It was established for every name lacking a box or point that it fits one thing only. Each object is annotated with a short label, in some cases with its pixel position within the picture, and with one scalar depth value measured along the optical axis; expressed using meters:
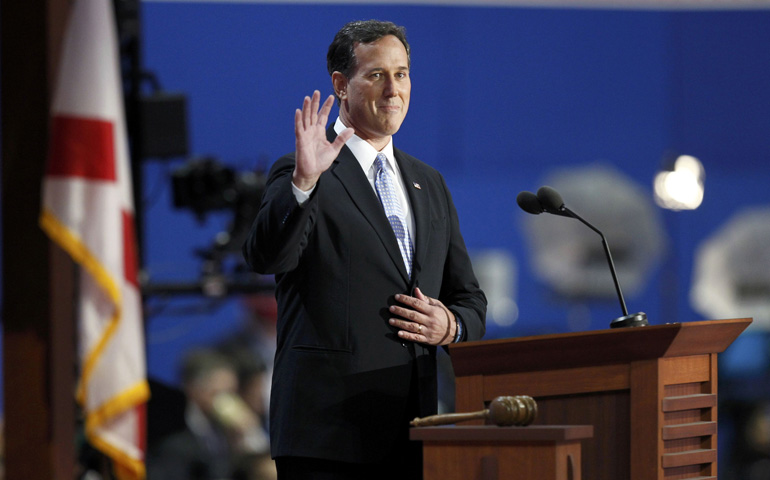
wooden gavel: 14.63
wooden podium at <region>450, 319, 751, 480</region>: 14.73
